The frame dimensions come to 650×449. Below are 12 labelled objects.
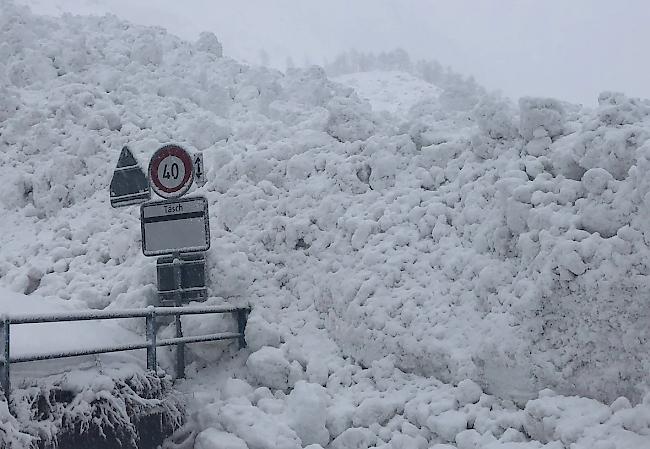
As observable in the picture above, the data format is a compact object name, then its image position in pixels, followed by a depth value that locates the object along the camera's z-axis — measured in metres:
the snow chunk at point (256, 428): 5.70
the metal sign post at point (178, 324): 6.66
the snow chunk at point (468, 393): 5.80
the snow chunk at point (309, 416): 5.89
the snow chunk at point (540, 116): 7.07
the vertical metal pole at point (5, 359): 4.48
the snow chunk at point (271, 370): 6.53
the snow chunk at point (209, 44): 15.71
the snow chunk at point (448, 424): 5.52
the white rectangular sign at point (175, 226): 6.63
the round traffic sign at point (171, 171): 6.61
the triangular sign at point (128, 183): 7.08
